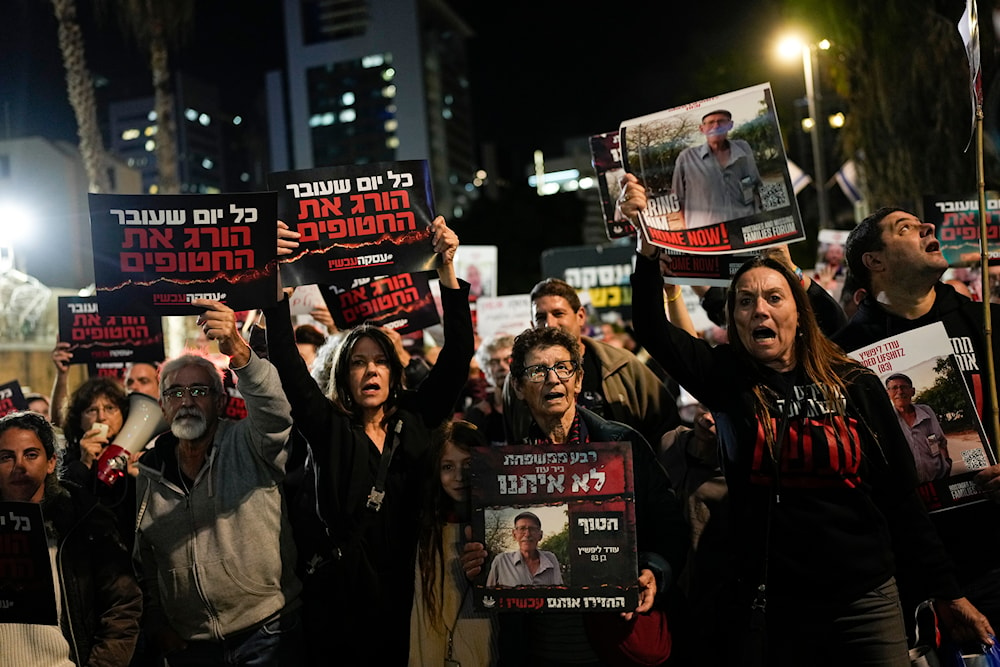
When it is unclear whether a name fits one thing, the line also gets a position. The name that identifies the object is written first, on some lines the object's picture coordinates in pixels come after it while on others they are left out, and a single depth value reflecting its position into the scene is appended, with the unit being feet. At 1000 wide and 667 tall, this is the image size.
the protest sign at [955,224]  24.08
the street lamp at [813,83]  61.62
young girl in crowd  12.19
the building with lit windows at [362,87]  417.08
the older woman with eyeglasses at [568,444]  11.72
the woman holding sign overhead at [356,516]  13.07
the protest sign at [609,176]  18.21
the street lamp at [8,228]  67.81
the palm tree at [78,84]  66.85
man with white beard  12.91
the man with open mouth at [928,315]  12.35
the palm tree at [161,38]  65.46
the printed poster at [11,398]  21.97
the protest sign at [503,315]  31.78
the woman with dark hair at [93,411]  17.92
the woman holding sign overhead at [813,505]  10.84
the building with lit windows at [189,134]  431.68
